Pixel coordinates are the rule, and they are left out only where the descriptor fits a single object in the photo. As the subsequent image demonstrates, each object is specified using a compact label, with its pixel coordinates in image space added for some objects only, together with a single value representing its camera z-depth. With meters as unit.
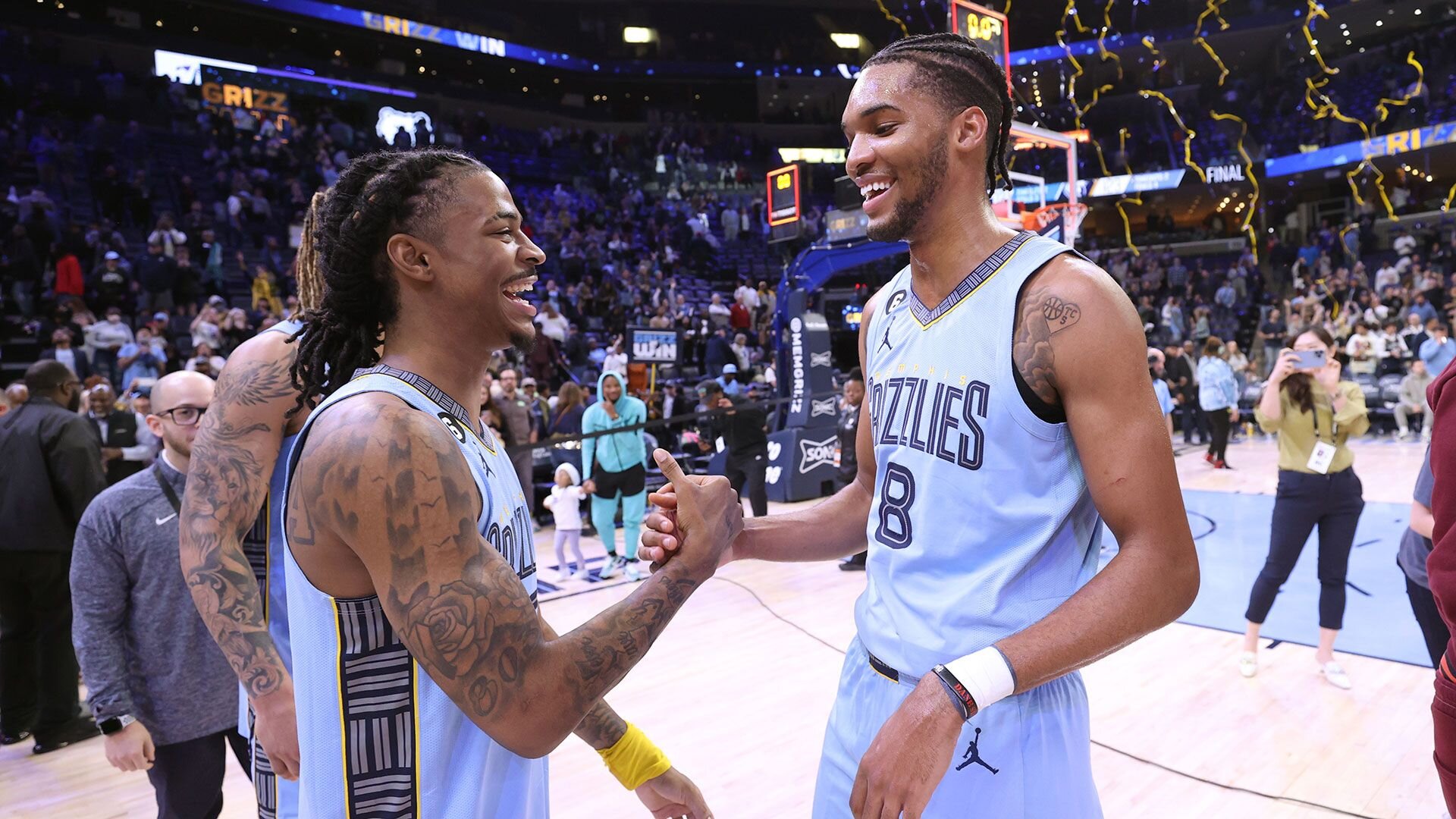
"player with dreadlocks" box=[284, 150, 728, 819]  1.27
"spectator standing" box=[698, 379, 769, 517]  8.55
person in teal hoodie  7.45
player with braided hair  1.33
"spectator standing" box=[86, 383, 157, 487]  6.59
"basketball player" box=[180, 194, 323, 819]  1.89
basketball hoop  8.66
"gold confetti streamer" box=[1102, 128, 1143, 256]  26.16
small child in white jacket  7.09
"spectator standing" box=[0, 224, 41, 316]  10.96
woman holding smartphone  4.46
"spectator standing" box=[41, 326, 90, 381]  8.82
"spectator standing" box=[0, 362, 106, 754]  4.50
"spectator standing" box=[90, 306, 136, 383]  9.62
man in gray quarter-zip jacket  2.57
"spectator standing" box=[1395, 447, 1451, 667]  2.79
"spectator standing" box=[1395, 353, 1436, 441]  11.38
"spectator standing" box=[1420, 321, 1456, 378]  10.78
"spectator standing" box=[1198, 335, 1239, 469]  10.82
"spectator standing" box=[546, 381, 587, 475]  8.81
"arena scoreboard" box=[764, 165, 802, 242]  10.97
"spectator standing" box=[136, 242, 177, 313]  11.15
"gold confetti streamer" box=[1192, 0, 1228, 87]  22.09
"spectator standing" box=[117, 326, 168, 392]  9.12
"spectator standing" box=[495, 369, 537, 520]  8.58
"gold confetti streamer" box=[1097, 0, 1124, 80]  23.72
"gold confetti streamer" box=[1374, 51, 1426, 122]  20.17
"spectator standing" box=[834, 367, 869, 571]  7.36
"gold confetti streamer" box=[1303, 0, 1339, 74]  21.09
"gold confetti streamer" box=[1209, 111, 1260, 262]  23.14
